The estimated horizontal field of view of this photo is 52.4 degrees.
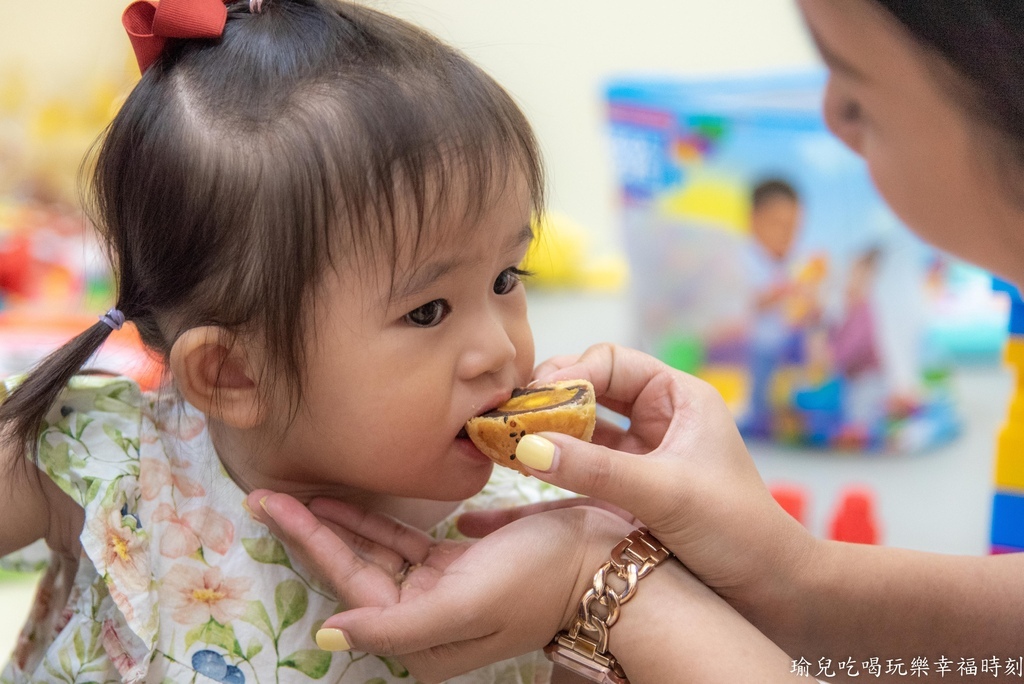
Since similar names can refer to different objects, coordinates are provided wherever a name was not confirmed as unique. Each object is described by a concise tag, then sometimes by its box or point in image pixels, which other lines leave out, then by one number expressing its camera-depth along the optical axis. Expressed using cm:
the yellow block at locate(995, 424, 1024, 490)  114
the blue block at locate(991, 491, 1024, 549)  114
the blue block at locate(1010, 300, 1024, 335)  114
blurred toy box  211
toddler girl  77
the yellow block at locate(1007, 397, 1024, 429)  115
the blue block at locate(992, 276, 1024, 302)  113
